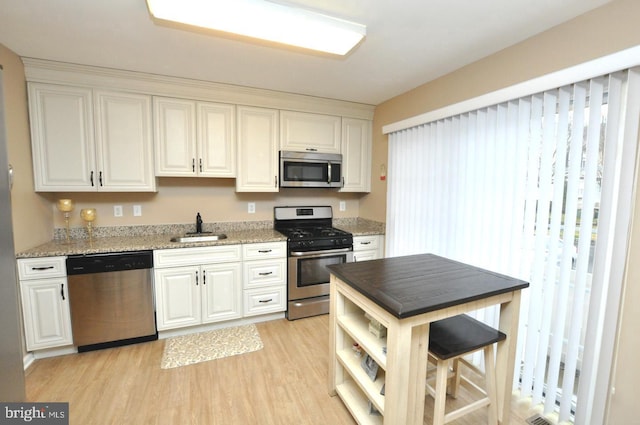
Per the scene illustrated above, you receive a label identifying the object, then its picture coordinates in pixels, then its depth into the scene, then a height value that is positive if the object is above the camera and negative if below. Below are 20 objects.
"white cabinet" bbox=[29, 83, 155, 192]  2.41 +0.43
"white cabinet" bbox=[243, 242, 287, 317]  2.91 -0.94
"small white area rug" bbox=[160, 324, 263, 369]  2.38 -1.45
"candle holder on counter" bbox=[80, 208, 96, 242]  2.57 -0.25
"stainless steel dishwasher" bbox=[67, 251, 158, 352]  2.33 -0.96
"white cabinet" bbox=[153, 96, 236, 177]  2.77 +0.52
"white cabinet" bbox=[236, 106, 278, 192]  3.06 +0.44
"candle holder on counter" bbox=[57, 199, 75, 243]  2.51 -0.17
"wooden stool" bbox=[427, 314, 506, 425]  1.43 -0.80
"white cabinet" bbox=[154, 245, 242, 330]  2.60 -0.94
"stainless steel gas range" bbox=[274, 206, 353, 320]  3.03 -0.81
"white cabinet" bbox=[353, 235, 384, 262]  3.34 -0.68
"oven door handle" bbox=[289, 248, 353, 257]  3.02 -0.69
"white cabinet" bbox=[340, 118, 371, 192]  3.56 +0.47
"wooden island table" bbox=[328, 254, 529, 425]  1.31 -0.68
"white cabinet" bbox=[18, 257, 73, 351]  2.21 -0.94
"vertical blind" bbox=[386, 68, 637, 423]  1.56 -0.08
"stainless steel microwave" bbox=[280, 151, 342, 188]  3.25 +0.25
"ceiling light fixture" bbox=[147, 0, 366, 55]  1.48 +0.97
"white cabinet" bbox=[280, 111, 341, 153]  3.24 +0.69
